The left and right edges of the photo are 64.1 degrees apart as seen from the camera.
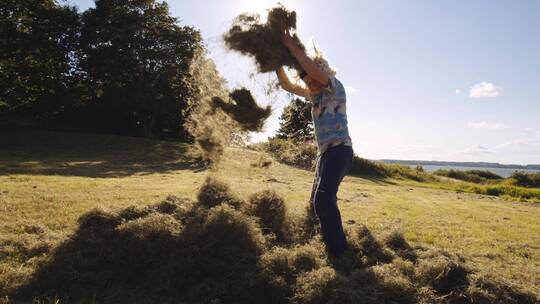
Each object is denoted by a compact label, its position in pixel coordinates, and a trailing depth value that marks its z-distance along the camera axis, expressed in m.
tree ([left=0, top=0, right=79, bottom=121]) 21.33
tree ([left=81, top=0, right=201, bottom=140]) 27.75
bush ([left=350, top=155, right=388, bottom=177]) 29.40
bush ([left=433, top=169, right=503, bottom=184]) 38.28
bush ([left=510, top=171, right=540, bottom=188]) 35.41
